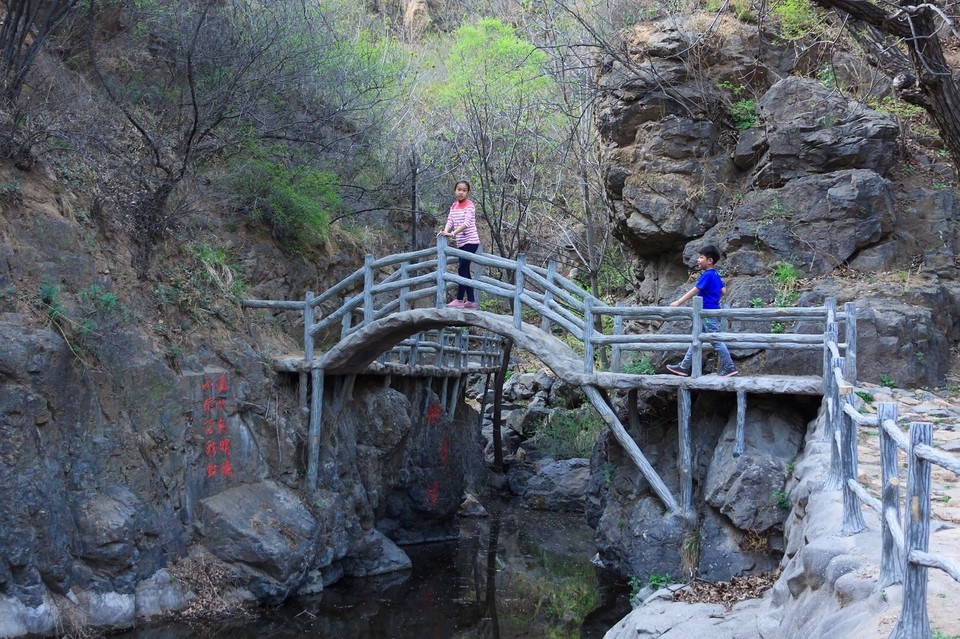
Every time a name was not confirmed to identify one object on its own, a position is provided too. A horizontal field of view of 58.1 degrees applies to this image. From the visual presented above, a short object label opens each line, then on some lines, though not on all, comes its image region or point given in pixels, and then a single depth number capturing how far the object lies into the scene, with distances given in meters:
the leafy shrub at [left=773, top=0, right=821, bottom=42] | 14.22
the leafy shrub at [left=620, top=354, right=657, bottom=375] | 11.33
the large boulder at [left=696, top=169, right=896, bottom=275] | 12.27
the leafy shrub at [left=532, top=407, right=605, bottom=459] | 19.20
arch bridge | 8.84
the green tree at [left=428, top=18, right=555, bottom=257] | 19.41
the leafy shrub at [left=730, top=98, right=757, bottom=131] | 14.44
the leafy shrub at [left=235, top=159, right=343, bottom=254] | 13.37
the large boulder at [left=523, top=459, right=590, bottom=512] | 17.34
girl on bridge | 10.81
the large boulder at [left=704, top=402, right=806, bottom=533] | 8.46
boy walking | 9.33
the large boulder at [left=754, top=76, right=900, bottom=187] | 12.73
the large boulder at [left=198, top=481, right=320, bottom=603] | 10.24
